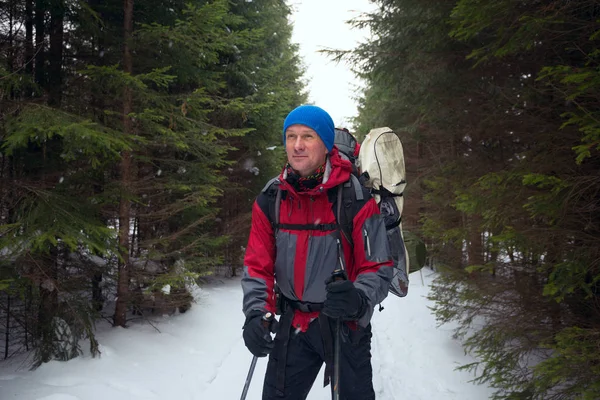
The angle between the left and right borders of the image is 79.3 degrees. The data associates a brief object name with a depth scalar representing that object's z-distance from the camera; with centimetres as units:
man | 242
